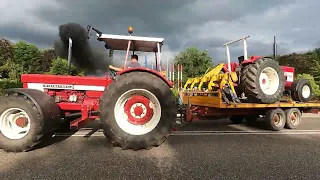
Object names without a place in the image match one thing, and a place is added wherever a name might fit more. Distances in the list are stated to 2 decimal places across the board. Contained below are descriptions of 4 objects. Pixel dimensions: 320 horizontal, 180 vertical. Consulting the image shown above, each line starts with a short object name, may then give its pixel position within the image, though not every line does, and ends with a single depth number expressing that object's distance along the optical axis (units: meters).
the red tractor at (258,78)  4.81
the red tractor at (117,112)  3.20
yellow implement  4.90
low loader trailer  4.69
